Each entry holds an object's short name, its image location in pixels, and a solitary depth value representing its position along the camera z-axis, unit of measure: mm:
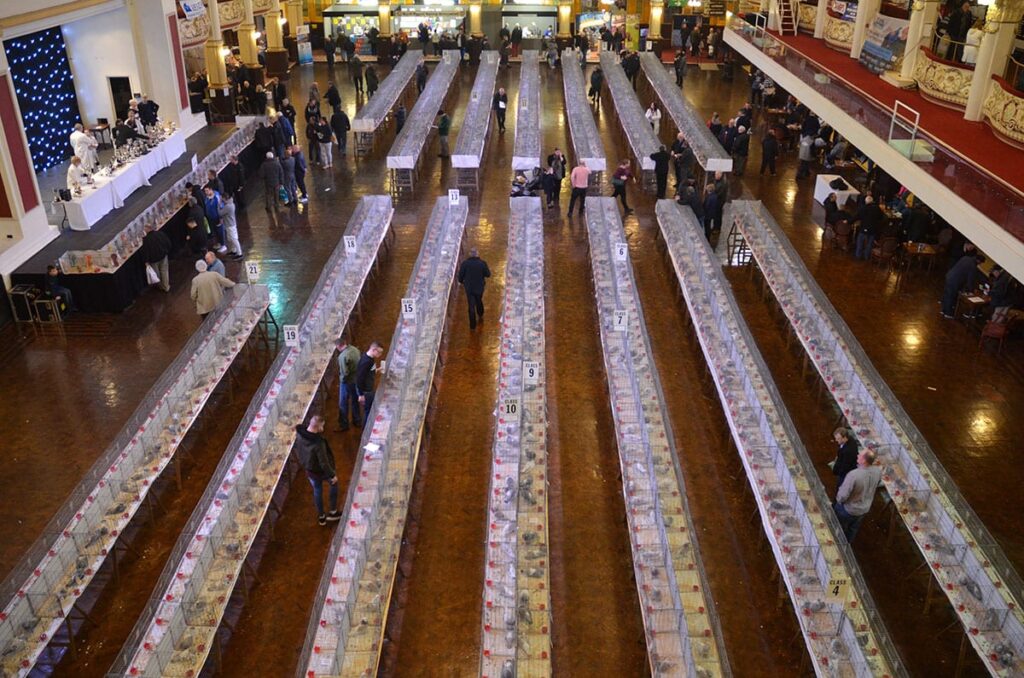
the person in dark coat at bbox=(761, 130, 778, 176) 21781
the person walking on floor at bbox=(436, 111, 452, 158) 23078
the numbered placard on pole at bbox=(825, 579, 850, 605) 7938
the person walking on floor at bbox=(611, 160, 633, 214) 19156
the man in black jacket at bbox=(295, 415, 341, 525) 9430
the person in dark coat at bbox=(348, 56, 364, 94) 30984
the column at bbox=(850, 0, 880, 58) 22894
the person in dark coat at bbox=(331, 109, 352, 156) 23469
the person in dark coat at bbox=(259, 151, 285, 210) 19000
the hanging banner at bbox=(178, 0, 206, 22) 25053
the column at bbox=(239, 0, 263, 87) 30828
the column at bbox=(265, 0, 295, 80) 33594
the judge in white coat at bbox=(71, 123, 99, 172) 17969
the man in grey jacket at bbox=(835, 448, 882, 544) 8953
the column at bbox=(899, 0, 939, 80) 19312
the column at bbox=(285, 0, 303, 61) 36341
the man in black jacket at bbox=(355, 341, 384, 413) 11164
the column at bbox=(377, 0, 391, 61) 37500
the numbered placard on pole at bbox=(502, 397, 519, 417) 10398
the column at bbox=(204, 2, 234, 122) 27516
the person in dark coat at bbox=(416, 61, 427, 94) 30766
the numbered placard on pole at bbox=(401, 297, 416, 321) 12430
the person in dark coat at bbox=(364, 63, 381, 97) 29516
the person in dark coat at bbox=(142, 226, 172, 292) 15250
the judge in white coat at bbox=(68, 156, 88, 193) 16844
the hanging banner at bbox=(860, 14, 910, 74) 20500
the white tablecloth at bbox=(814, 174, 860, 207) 18906
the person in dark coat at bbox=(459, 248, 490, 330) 13805
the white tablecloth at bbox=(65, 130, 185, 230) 16719
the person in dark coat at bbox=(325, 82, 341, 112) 25575
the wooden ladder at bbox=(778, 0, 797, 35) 28578
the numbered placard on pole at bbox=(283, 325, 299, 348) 11727
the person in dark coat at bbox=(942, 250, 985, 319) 14172
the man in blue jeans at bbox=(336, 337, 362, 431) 11219
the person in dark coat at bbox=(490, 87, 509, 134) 26516
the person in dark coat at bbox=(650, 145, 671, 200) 19719
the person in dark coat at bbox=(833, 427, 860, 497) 9608
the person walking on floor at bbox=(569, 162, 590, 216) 18859
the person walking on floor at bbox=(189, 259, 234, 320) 13188
